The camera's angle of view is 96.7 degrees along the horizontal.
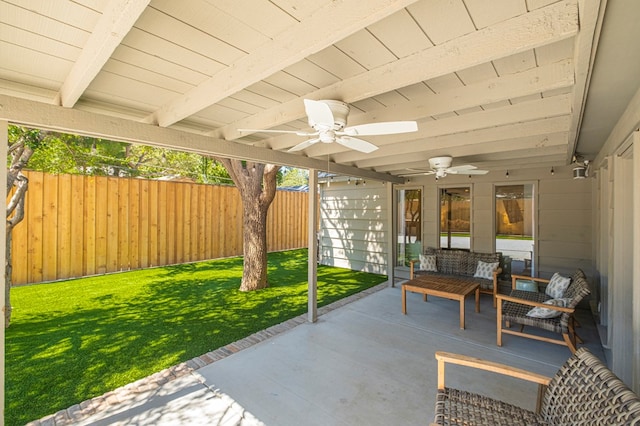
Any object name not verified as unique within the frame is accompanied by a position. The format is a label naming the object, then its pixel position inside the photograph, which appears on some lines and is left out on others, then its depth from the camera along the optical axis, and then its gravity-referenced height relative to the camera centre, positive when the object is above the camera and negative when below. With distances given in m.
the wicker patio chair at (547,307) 3.29 -1.27
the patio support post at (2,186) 2.02 +0.18
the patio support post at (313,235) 4.44 -0.35
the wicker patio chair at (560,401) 1.41 -1.07
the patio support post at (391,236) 6.49 -0.54
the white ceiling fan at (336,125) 1.93 +0.67
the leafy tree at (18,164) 3.76 +0.68
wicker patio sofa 5.32 -1.10
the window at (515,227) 5.87 -0.28
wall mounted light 4.12 +0.61
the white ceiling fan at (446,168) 4.11 +0.69
